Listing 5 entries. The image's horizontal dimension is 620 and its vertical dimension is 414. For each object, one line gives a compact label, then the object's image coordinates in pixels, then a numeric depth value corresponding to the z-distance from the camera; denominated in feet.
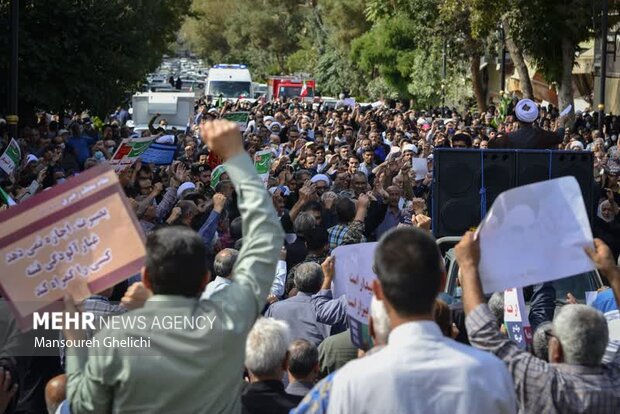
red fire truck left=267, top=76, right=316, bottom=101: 177.17
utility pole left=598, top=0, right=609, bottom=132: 84.28
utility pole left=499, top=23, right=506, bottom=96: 120.57
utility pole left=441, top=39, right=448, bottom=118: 131.73
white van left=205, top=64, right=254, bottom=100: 158.30
